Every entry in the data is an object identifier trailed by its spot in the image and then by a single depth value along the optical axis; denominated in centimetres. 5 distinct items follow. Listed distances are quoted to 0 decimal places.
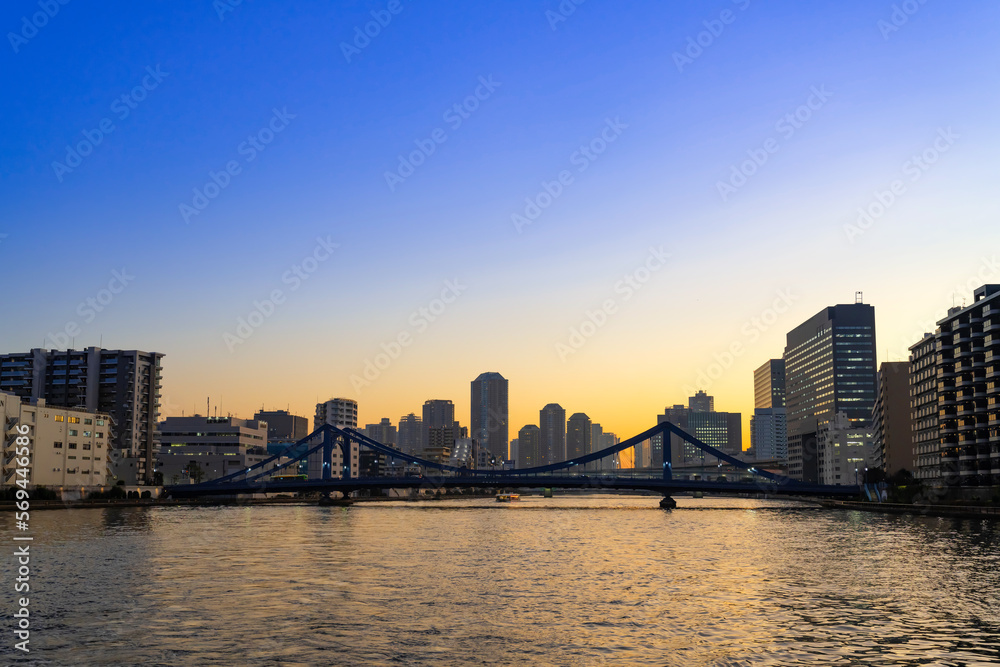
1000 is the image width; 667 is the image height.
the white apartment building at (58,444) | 11056
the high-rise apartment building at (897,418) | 15950
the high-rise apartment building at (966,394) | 10875
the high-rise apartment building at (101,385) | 16838
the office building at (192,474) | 19300
